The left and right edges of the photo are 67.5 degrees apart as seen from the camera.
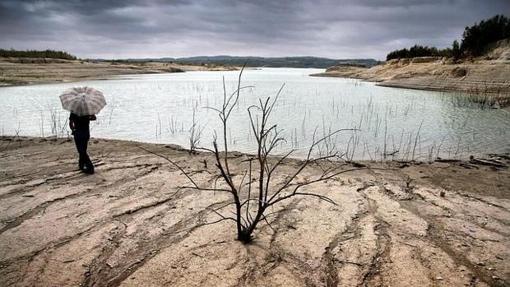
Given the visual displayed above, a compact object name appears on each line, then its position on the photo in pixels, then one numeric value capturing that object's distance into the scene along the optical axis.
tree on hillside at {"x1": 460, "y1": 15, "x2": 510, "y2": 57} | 31.12
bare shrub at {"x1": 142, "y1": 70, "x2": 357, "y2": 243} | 4.56
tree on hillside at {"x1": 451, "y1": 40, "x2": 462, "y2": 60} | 32.17
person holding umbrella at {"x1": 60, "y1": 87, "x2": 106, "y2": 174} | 7.06
